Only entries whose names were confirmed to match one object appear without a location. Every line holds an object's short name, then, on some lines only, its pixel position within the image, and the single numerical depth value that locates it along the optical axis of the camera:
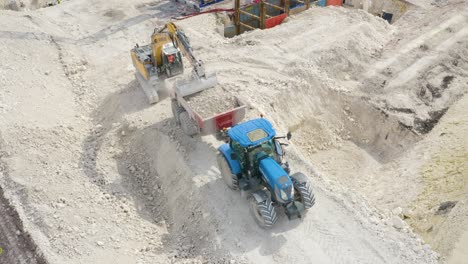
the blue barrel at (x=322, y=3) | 21.44
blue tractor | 9.11
